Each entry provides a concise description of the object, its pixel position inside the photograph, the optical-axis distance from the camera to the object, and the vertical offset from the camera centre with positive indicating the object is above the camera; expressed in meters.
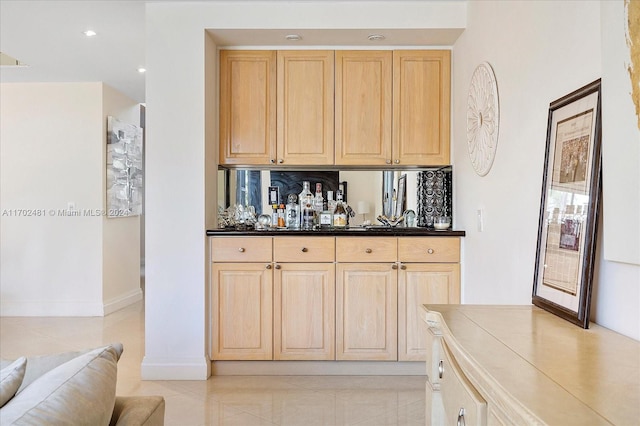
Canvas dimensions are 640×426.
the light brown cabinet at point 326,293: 3.41 -0.71
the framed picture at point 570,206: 1.53 -0.05
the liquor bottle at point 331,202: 3.97 -0.12
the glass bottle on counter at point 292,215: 3.89 -0.22
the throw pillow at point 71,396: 0.86 -0.39
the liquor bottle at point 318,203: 3.94 -0.13
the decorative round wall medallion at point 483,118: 2.67 +0.40
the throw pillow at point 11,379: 1.02 -0.41
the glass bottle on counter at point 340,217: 3.88 -0.23
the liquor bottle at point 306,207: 3.87 -0.16
